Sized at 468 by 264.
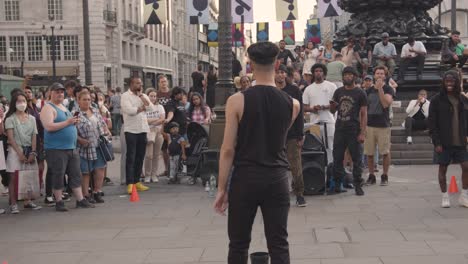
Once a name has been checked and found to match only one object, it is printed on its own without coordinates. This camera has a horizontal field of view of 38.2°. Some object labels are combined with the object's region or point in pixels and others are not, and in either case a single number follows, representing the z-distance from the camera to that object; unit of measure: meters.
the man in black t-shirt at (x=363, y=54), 17.39
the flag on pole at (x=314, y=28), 26.07
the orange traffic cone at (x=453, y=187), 9.66
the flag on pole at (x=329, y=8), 19.44
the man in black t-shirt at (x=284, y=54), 18.83
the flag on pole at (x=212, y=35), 23.27
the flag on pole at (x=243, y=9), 18.34
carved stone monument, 19.28
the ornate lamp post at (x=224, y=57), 11.93
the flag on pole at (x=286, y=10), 19.30
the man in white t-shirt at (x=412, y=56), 17.41
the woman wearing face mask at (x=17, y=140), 9.15
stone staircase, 13.41
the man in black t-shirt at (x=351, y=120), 9.61
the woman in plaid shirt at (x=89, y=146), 9.54
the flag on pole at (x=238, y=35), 25.47
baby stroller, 11.73
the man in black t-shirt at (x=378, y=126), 10.65
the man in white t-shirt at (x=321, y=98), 10.30
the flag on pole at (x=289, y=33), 28.87
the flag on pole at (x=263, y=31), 27.52
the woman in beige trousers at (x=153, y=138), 11.67
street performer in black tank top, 4.31
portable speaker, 9.80
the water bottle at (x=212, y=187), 9.97
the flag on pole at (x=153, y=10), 18.22
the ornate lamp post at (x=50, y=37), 48.78
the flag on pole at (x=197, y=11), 18.17
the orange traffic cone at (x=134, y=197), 9.80
